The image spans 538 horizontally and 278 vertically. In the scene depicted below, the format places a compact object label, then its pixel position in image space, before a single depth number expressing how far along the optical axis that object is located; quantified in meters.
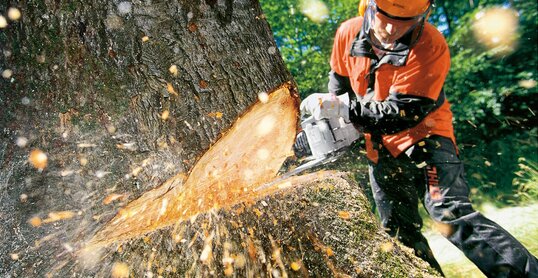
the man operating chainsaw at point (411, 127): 1.88
